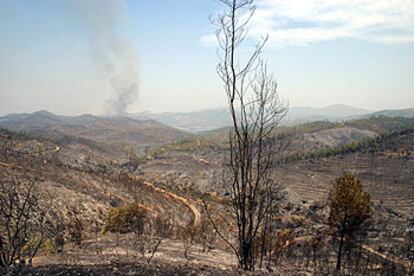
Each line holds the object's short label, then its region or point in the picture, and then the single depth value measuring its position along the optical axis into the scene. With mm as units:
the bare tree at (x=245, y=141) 4898
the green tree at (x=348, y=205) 15445
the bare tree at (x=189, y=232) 19700
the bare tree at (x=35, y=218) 16380
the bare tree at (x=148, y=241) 15120
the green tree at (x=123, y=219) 20141
